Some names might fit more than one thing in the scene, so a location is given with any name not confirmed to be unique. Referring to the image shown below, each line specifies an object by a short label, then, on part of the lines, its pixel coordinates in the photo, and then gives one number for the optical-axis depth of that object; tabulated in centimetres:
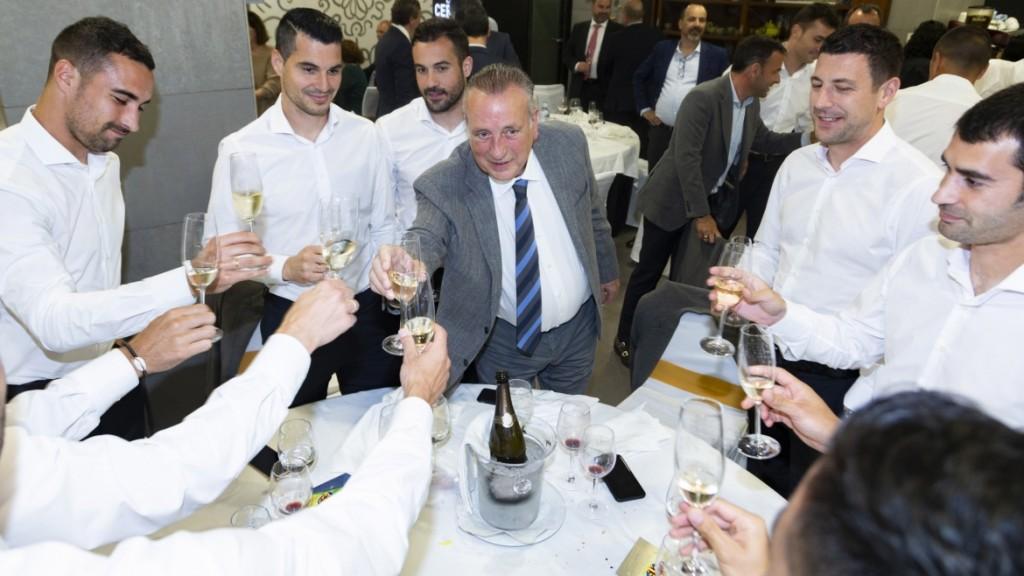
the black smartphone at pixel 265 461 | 183
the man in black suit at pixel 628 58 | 745
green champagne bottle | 175
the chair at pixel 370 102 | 667
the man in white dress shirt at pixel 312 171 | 278
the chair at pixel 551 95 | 695
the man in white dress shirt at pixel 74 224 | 204
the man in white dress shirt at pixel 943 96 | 386
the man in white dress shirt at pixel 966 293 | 174
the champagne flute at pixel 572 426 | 173
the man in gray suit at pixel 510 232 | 241
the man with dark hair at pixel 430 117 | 332
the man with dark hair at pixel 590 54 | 785
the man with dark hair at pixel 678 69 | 635
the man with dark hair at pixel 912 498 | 61
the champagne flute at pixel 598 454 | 165
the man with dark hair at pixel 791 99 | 501
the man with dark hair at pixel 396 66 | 571
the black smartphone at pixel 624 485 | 171
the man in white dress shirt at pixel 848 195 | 250
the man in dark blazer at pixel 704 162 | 421
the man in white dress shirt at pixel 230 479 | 101
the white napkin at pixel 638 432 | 191
